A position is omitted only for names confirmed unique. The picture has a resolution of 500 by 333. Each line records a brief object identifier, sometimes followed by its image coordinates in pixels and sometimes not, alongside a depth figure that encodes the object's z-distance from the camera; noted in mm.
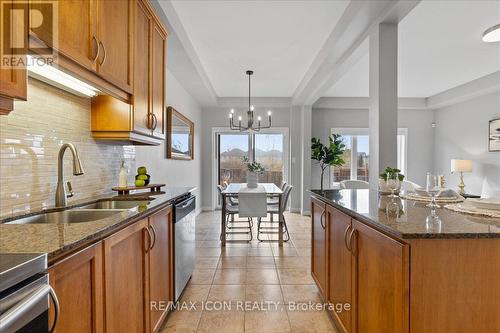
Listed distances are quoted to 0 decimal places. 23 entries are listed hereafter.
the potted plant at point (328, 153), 5992
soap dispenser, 2258
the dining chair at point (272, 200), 5254
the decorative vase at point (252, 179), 4402
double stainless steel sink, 1374
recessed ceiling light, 3029
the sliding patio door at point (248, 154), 6750
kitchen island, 999
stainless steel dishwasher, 2154
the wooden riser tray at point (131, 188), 2213
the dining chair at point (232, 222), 4120
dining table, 3836
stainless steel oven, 613
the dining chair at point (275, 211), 4008
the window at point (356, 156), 6855
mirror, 4004
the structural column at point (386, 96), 2547
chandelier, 4561
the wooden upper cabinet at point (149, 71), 1991
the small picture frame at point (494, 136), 4988
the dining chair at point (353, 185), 4598
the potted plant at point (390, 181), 2064
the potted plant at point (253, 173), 4352
